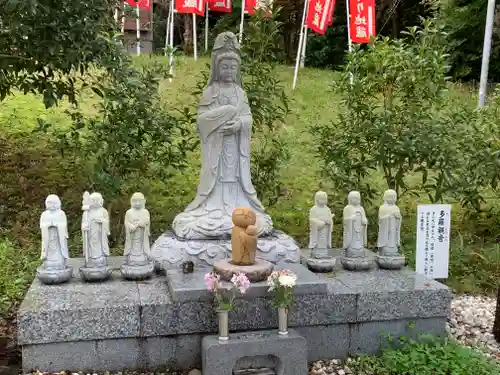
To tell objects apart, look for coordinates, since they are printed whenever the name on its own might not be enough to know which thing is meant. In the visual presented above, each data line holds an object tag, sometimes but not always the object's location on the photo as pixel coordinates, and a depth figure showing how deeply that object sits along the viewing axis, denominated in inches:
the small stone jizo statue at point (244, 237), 160.6
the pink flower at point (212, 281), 147.9
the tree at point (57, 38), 189.3
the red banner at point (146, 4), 439.6
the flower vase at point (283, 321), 148.1
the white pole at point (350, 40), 257.7
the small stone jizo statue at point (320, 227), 184.7
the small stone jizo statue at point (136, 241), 172.9
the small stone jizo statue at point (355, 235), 188.4
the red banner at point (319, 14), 456.9
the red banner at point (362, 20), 445.7
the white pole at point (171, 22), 458.0
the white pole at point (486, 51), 369.9
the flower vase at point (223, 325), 145.6
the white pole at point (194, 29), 497.4
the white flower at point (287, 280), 145.3
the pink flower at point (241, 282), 144.3
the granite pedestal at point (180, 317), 149.3
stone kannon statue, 193.9
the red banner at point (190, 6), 473.7
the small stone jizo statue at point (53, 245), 163.2
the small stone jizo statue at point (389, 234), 188.4
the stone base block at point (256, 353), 142.4
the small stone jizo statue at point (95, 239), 167.9
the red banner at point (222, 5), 530.3
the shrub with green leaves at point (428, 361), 153.4
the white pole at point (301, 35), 471.2
